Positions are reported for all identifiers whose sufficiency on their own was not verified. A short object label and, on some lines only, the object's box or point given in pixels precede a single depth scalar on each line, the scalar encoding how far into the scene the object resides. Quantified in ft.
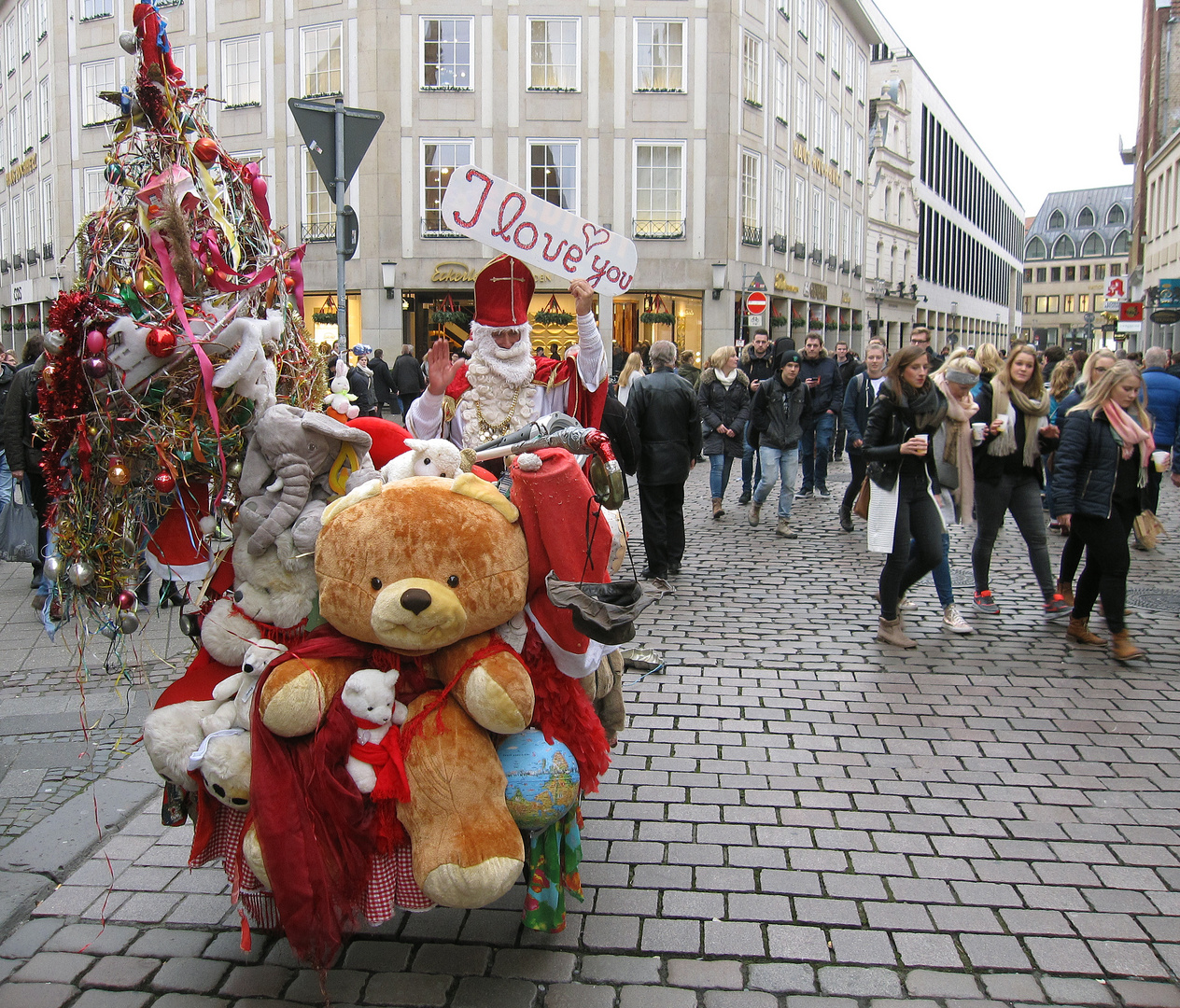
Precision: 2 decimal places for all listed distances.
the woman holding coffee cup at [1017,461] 22.98
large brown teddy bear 8.77
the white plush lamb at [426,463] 10.10
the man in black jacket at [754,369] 40.24
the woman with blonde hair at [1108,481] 20.10
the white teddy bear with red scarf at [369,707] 9.05
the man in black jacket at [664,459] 27.30
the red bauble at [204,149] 10.14
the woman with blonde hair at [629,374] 43.32
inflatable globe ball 9.29
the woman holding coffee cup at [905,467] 20.77
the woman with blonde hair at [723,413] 38.50
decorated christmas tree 9.52
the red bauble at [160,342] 9.26
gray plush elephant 10.09
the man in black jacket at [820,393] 40.65
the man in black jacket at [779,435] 34.96
